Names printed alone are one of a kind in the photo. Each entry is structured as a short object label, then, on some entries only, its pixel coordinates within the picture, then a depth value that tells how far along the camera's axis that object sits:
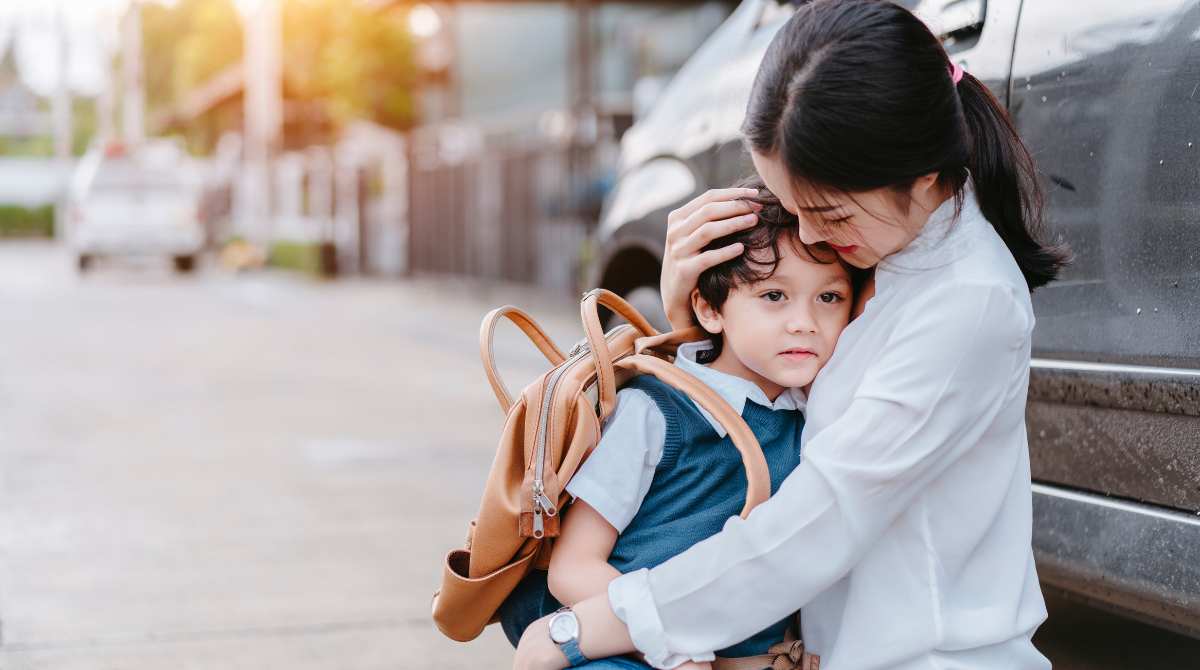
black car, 2.49
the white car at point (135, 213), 22.88
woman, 1.74
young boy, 2.01
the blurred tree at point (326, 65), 24.84
